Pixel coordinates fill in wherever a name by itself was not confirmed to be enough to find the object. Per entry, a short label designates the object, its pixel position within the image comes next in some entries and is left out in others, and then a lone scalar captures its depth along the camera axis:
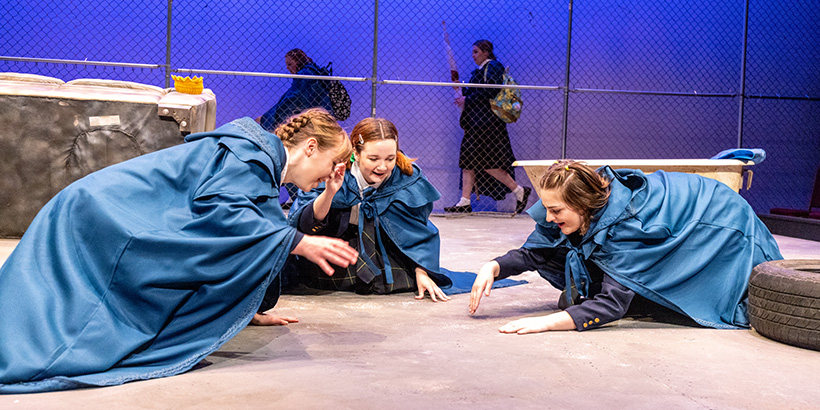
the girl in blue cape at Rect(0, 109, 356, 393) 1.98
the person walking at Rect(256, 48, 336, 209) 7.43
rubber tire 2.53
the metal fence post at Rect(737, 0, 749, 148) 7.80
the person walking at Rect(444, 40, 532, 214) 7.71
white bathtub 4.71
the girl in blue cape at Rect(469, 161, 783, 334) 2.77
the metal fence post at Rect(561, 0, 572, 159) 7.55
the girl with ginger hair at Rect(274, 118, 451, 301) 3.44
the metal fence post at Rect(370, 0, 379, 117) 7.11
